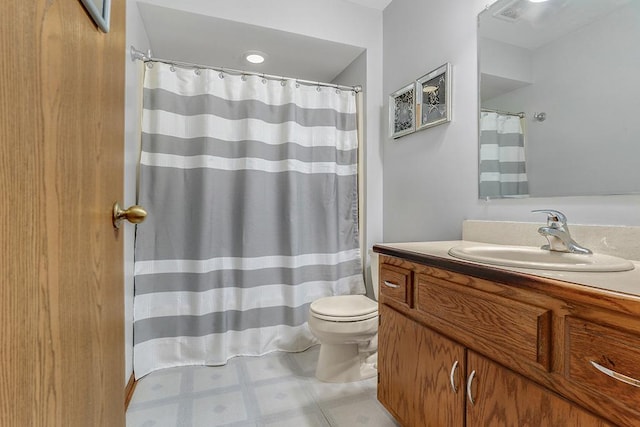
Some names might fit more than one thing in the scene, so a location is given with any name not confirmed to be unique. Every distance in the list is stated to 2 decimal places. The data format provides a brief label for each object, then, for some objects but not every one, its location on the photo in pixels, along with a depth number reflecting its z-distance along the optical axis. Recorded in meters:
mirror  1.03
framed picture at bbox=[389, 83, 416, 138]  1.98
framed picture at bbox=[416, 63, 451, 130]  1.70
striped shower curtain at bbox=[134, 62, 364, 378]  1.85
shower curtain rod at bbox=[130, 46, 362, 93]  1.72
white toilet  1.64
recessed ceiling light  2.40
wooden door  0.37
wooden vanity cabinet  0.61
